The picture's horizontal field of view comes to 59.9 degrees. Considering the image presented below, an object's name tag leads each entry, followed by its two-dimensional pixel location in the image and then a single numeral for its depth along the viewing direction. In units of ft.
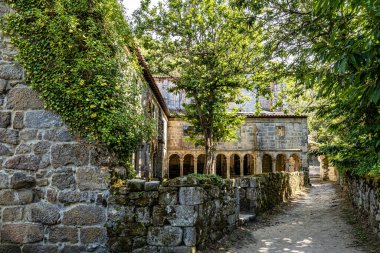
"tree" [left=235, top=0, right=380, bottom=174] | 8.91
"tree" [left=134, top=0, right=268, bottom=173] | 37.32
